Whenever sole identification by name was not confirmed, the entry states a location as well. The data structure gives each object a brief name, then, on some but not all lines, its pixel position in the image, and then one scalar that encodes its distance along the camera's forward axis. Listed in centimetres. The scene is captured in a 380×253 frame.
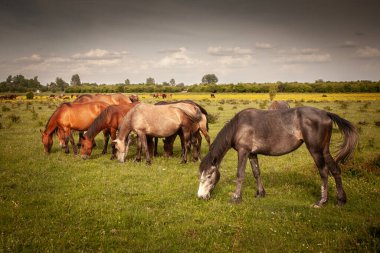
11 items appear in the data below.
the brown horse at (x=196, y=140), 1287
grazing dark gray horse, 741
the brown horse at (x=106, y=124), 1275
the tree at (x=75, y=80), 17774
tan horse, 1217
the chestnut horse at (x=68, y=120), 1377
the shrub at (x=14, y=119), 2506
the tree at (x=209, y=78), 18634
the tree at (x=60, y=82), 14592
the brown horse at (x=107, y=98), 1827
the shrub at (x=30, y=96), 6469
